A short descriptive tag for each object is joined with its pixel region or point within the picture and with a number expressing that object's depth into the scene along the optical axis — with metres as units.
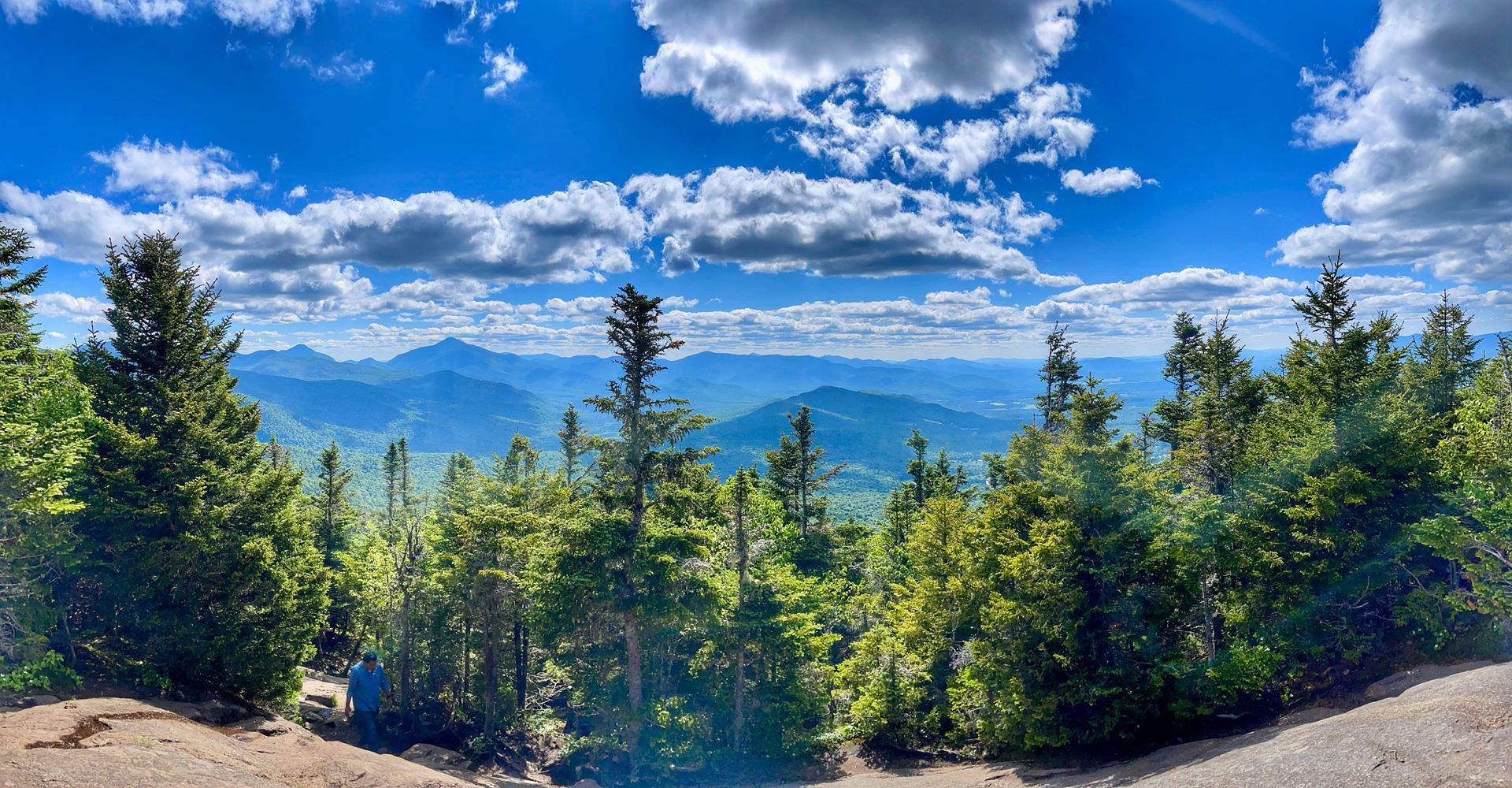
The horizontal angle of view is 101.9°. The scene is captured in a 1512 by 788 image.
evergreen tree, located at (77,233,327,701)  19.12
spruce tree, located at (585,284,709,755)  21.73
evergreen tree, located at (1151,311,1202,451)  36.41
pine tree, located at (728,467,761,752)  24.45
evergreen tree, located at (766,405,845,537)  44.50
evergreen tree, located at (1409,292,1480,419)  29.61
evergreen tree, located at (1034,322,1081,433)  39.56
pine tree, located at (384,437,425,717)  27.69
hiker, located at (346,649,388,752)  20.05
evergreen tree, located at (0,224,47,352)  18.80
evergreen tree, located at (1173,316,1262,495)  22.16
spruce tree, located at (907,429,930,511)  49.62
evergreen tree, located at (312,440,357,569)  44.72
